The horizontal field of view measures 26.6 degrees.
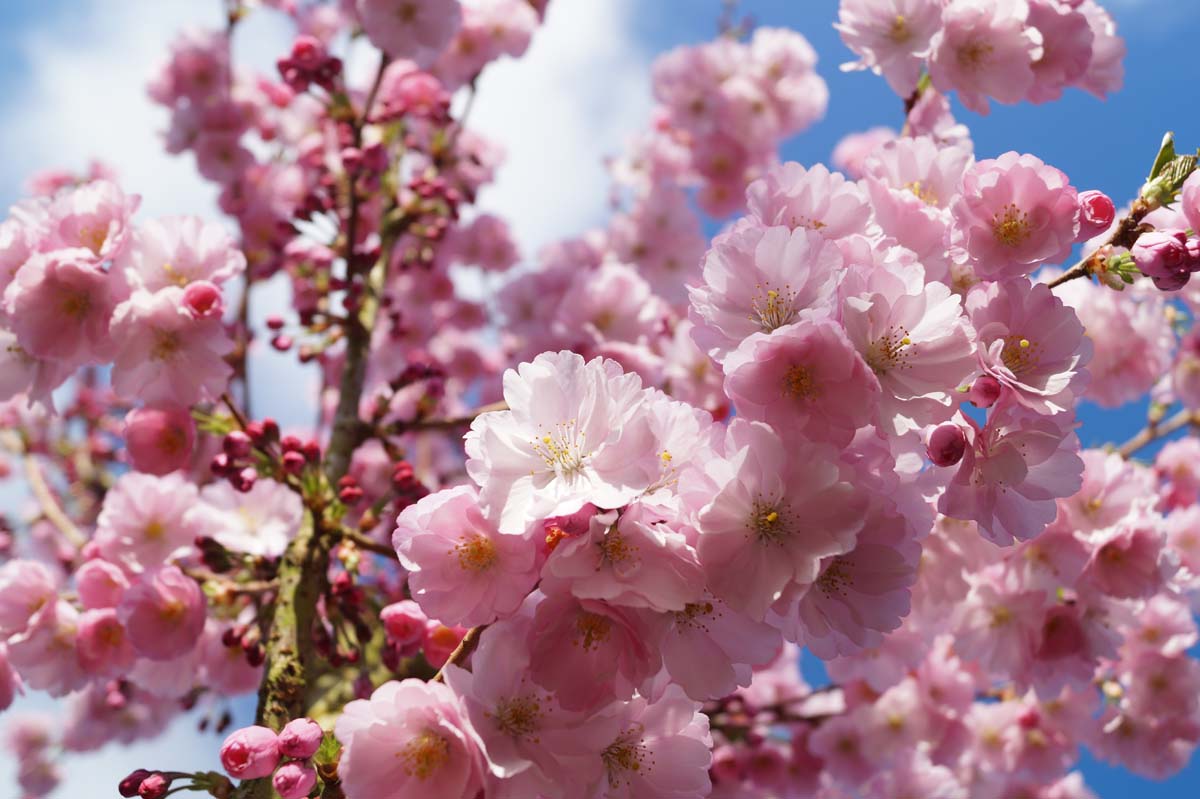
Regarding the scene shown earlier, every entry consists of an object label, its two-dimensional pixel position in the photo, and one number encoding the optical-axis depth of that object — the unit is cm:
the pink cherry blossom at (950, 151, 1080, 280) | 61
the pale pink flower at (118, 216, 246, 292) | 69
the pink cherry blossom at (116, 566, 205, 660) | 70
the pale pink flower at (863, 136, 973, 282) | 62
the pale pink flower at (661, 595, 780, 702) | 59
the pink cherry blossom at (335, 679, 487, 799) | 59
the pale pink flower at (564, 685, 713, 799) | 61
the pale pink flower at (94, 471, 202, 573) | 74
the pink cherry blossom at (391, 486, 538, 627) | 59
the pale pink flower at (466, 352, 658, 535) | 58
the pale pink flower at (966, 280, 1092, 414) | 60
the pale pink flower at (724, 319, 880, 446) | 58
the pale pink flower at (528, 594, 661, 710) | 59
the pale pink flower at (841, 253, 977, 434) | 59
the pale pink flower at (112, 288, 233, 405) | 68
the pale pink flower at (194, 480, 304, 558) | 76
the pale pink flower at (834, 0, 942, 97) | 72
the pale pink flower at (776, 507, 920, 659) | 59
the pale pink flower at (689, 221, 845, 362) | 60
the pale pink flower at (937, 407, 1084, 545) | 61
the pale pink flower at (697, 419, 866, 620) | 58
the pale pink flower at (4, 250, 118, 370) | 68
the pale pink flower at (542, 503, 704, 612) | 58
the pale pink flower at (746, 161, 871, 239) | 63
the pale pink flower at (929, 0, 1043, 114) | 70
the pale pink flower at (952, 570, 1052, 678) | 75
